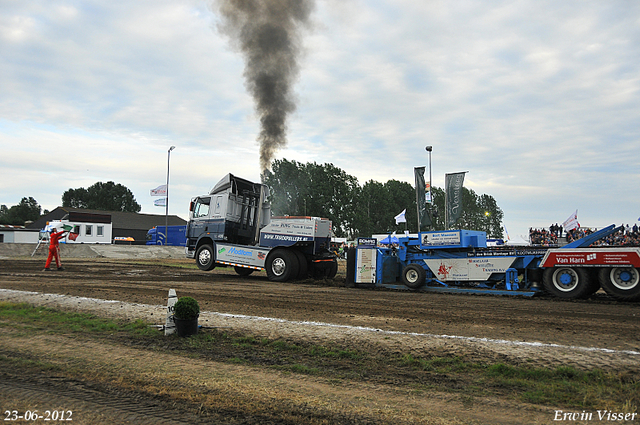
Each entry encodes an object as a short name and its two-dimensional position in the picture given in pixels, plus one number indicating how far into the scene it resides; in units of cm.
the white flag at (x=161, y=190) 4722
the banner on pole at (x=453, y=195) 2700
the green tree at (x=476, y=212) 9331
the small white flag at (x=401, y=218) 4156
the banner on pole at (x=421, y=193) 2608
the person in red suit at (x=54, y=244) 1866
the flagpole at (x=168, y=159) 4720
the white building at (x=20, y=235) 5403
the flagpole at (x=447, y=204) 2691
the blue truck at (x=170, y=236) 5644
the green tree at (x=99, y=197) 12006
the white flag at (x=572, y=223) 3191
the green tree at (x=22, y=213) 11725
